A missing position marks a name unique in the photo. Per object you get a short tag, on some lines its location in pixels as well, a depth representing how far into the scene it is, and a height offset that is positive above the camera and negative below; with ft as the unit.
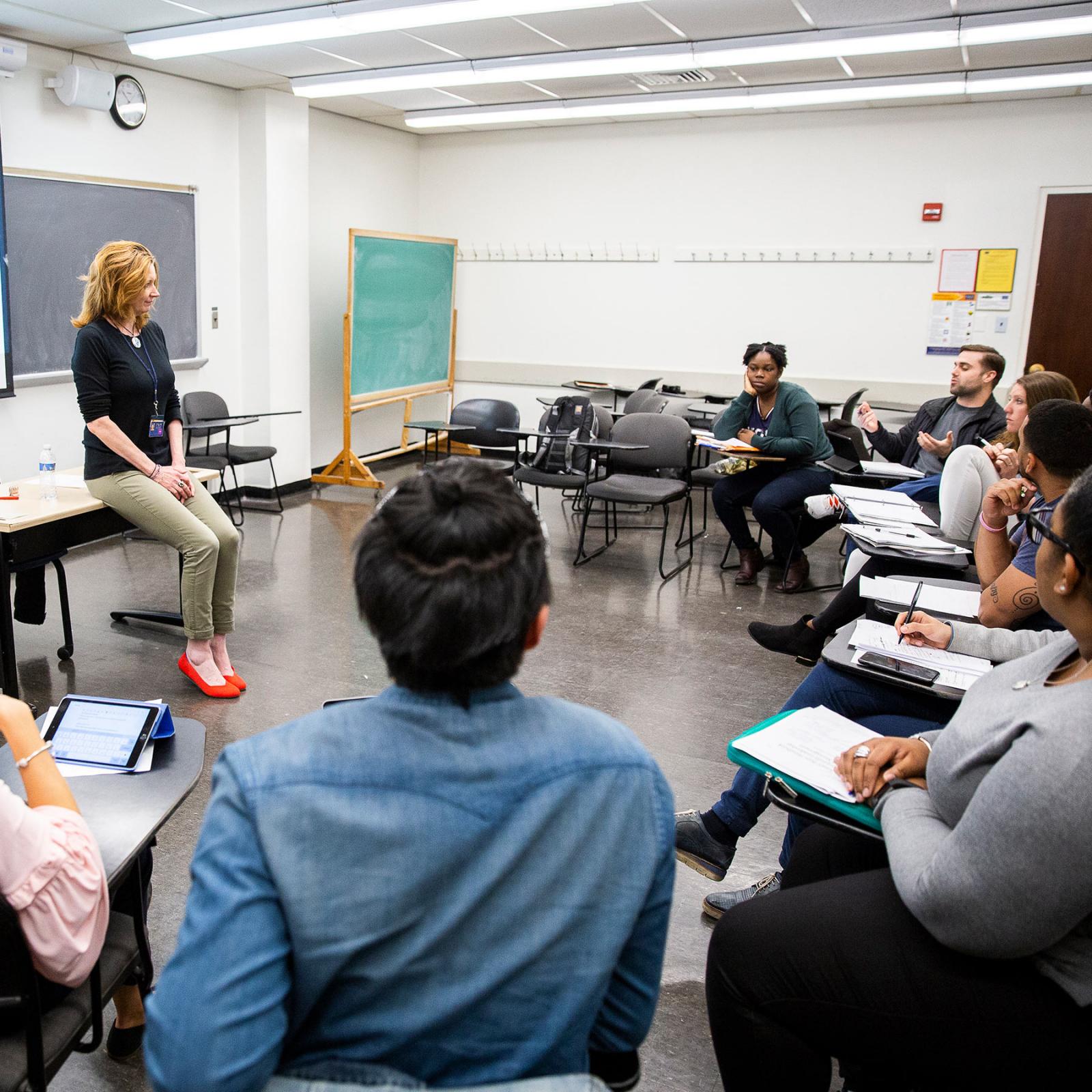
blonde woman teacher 11.01 -1.54
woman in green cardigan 17.31 -2.06
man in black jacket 14.89 -1.04
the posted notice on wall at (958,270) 22.95 +1.75
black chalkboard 16.51 +1.26
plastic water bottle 11.75 -1.97
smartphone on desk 6.47 -2.14
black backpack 19.84 -1.99
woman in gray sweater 3.76 -2.56
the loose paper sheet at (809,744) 5.21 -2.24
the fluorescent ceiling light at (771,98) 19.16 +5.14
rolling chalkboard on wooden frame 23.71 -0.06
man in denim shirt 2.70 -1.51
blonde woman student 10.96 -1.34
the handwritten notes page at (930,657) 6.55 -2.15
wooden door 22.12 +1.29
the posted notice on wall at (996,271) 22.65 +1.75
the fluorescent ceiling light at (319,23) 14.37 +4.59
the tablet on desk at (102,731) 5.45 -2.33
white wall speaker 16.88 +3.86
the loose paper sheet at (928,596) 8.03 -2.09
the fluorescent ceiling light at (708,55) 15.42 +4.88
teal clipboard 4.98 -2.33
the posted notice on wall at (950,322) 23.16 +0.56
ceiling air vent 19.77 +5.20
